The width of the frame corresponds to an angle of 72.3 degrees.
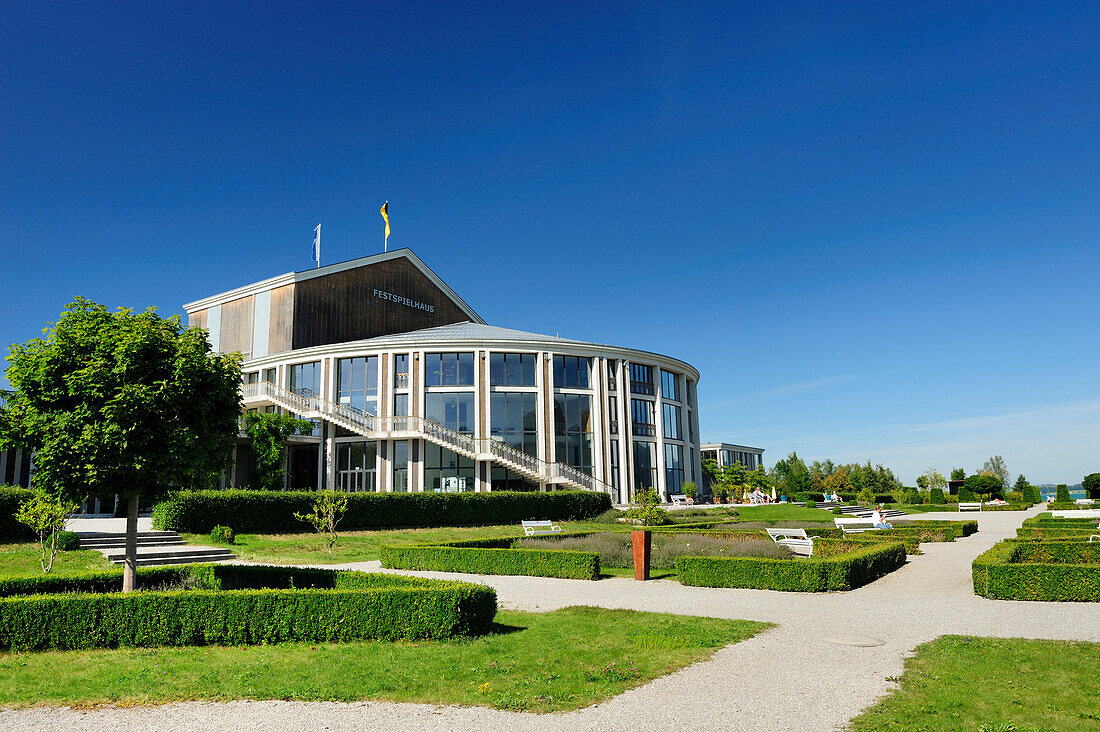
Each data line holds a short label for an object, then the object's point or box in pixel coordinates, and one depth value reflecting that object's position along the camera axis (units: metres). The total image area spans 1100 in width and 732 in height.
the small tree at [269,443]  36.62
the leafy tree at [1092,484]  56.69
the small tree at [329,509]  22.56
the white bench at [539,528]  26.84
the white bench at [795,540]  20.34
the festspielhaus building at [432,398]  40.00
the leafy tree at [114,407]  11.70
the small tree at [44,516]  16.30
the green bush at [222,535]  23.36
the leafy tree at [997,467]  111.00
